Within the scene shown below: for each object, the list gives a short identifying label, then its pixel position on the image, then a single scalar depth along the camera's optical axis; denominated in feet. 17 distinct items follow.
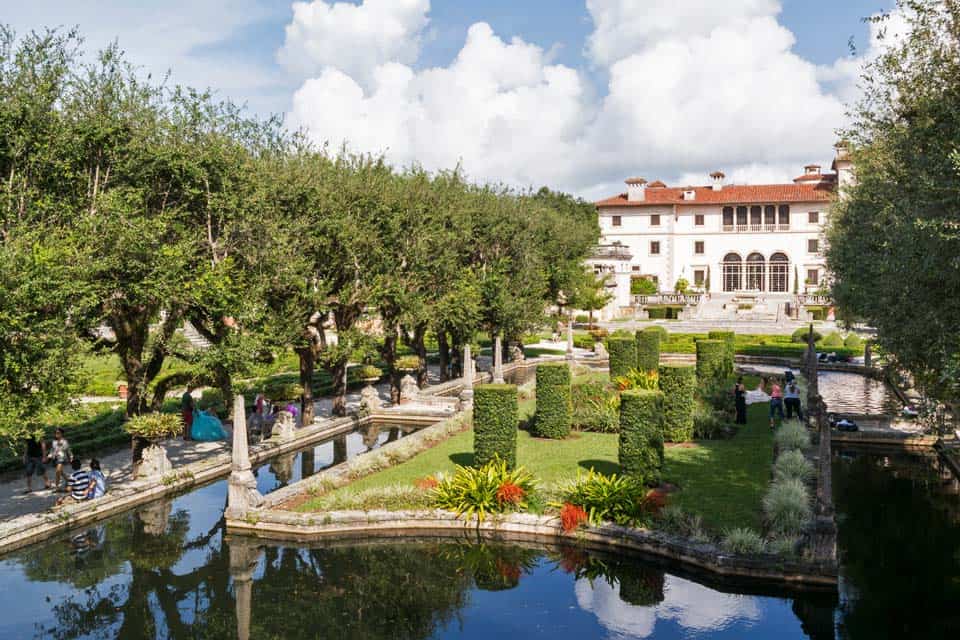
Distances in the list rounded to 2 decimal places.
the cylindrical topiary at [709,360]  92.84
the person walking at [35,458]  55.06
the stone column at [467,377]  90.22
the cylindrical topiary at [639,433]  53.01
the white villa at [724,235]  236.43
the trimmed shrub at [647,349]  99.78
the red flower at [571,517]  47.09
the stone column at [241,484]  50.39
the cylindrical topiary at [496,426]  57.00
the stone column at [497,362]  102.42
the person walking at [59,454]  55.21
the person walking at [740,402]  76.28
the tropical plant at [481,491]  49.90
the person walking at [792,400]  76.95
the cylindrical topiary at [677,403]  69.05
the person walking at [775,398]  75.46
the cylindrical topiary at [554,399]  71.82
